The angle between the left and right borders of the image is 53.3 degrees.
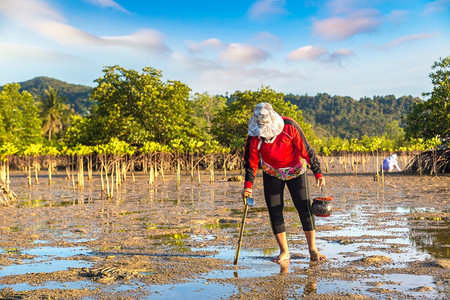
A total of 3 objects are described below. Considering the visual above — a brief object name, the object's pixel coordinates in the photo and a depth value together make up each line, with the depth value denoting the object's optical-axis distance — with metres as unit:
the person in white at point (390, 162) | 25.73
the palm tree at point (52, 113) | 59.94
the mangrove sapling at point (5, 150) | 25.94
